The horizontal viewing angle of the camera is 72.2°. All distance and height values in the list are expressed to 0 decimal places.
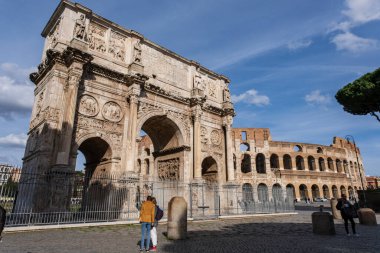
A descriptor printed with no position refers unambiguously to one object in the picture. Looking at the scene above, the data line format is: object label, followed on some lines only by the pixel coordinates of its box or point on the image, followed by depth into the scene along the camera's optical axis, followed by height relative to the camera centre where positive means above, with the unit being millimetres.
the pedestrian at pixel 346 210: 7359 -348
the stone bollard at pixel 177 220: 6785 -590
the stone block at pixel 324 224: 7538 -751
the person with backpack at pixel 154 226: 5609 -644
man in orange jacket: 5426 -458
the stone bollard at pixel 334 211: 12891 -657
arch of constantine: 11164 +4345
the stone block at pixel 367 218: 10055 -761
